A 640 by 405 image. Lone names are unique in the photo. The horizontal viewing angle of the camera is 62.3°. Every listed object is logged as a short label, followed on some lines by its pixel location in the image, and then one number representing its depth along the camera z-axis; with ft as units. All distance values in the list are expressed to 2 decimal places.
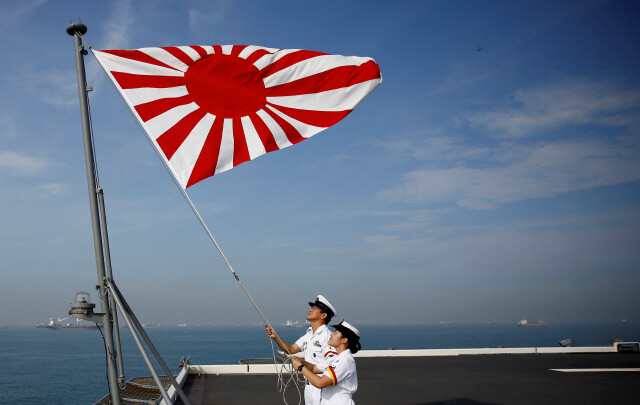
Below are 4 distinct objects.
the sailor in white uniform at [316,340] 19.47
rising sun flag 16.07
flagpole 13.33
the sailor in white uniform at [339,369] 16.17
